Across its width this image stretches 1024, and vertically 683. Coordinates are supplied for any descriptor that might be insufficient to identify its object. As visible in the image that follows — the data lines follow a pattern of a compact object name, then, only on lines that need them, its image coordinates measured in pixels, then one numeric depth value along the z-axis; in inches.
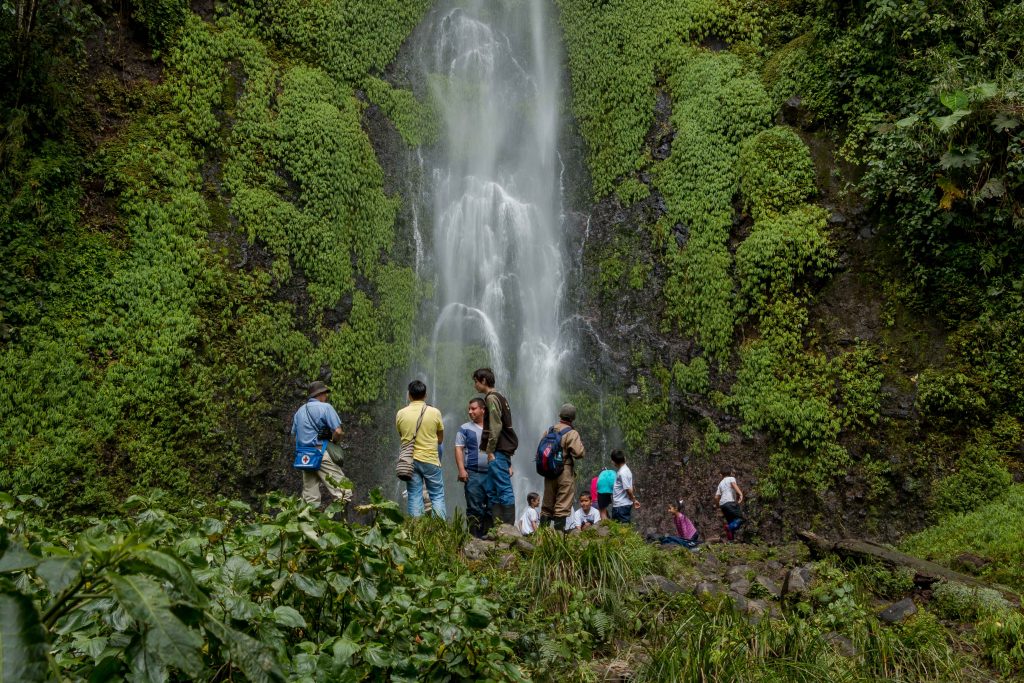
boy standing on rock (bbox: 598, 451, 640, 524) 402.6
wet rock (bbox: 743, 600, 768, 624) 218.7
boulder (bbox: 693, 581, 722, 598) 233.4
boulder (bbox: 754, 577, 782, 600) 267.2
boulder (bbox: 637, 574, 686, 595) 232.4
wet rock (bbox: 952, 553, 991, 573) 305.3
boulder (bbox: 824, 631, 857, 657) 190.5
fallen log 278.1
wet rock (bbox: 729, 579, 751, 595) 271.0
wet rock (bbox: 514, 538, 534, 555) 258.4
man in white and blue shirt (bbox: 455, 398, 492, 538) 332.2
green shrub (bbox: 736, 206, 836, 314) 493.7
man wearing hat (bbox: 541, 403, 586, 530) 336.5
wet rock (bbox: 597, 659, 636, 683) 166.9
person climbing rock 444.5
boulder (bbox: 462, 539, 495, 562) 256.7
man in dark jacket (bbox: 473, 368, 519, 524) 317.1
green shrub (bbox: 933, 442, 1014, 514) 386.0
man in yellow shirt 311.6
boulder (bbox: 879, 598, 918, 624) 243.7
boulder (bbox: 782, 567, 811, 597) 256.7
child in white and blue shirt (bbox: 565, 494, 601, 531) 413.4
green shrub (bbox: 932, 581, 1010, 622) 245.1
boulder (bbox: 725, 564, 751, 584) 290.5
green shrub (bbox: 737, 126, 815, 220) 524.1
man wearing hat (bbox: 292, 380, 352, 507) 307.1
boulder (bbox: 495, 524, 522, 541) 271.6
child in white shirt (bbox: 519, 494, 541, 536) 388.2
